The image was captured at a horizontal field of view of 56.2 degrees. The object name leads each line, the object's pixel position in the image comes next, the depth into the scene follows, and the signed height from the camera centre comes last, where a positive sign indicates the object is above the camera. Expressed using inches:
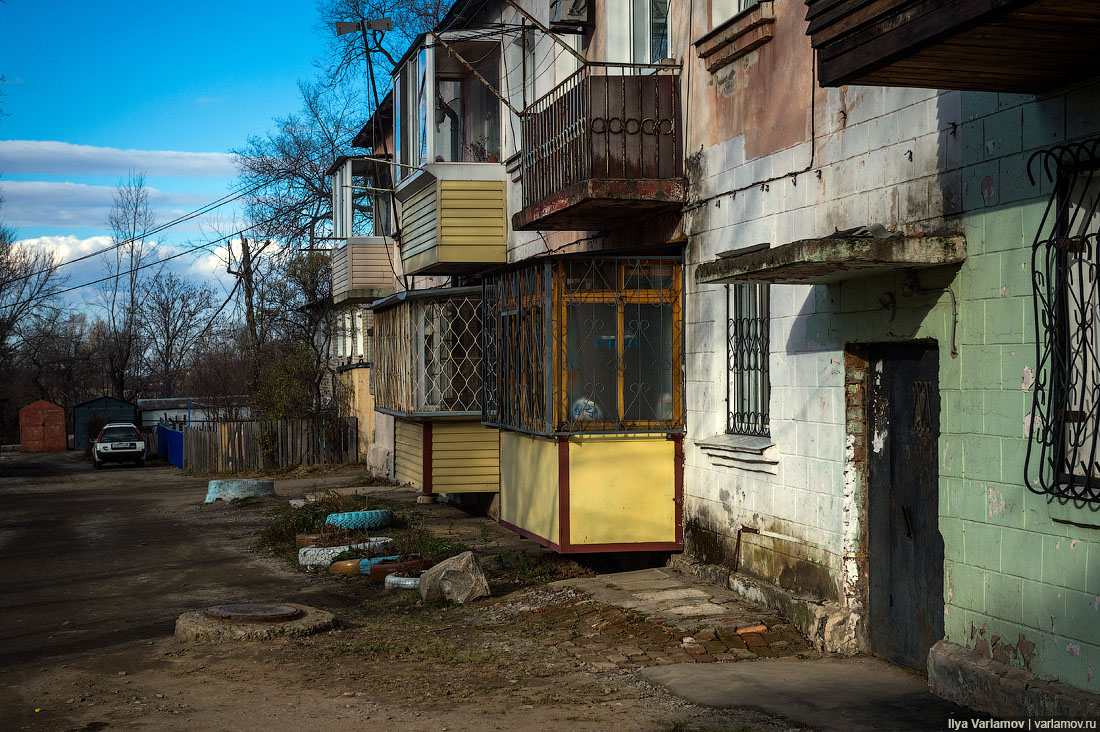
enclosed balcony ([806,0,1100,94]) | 173.6 +58.5
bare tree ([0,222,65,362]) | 1704.0 +147.4
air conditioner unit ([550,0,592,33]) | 443.5 +153.1
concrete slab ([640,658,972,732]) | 215.9 -75.4
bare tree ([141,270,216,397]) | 2166.6 +88.2
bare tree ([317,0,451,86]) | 748.2 +296.2
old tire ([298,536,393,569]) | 471.5 -85.1
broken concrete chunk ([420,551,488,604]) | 371.6 -77.6
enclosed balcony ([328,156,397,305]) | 842.2 +93.5
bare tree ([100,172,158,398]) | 2030.0 +70.5
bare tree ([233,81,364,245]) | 1263.5 +231.9
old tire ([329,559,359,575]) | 454.0 -87.5
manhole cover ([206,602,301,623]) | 327.6 -78.9
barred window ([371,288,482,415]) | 569.3 +9.5
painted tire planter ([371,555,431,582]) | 426.9 -82.9
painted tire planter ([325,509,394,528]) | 540.4 -79.6
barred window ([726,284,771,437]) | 331.0 +1.9
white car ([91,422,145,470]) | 1263.5 -90.7
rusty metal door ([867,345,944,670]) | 247.6 -35.5
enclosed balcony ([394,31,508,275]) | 565.0 +108.7
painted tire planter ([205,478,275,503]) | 781.3 -90.4
